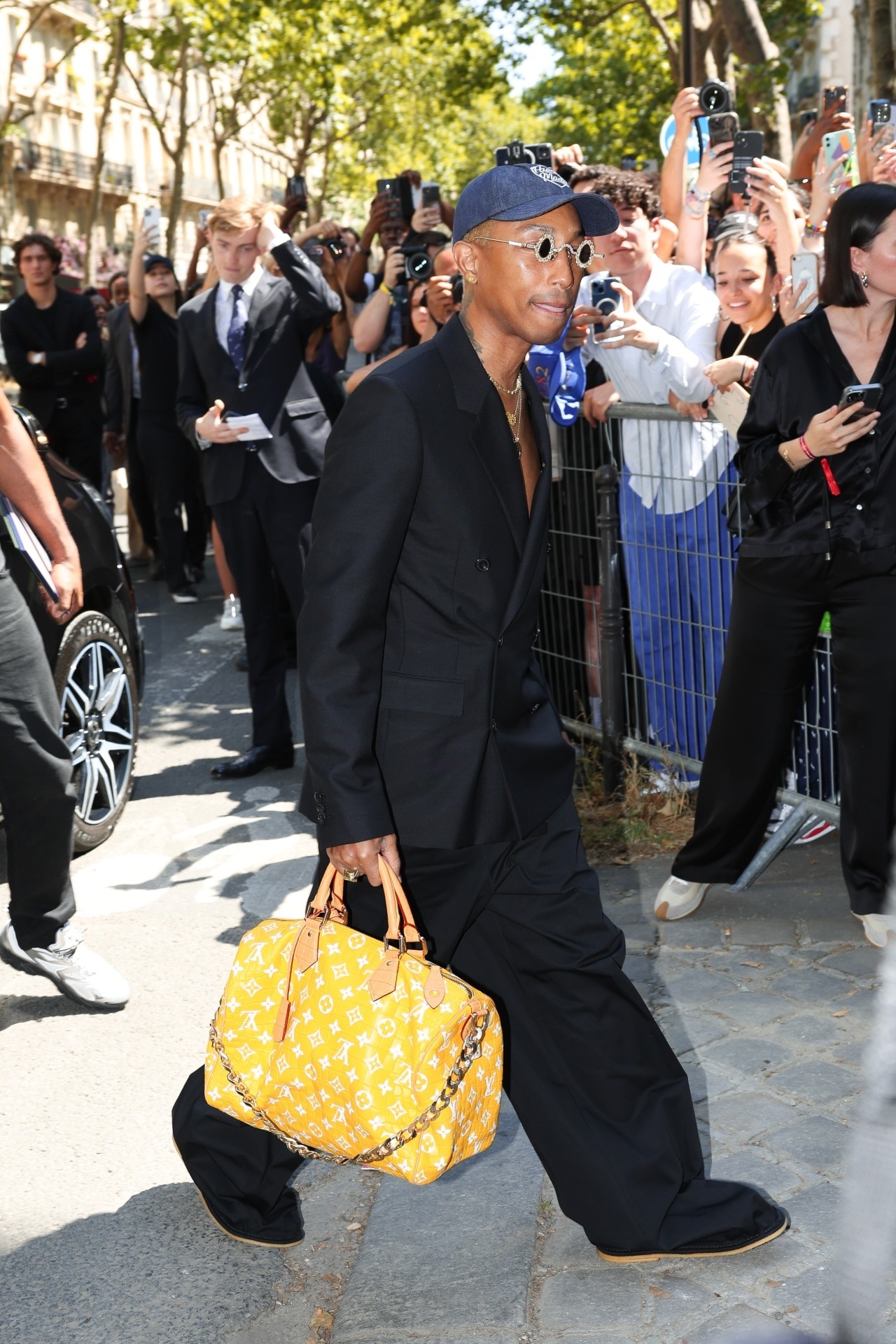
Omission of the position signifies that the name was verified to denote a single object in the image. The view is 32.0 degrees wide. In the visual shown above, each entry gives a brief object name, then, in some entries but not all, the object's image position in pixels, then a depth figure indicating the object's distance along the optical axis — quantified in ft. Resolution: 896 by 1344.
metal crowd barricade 17.85
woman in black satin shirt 14.67
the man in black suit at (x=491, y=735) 9.34
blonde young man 22.90
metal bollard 19.74
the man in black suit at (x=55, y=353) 36.88
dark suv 19.67
